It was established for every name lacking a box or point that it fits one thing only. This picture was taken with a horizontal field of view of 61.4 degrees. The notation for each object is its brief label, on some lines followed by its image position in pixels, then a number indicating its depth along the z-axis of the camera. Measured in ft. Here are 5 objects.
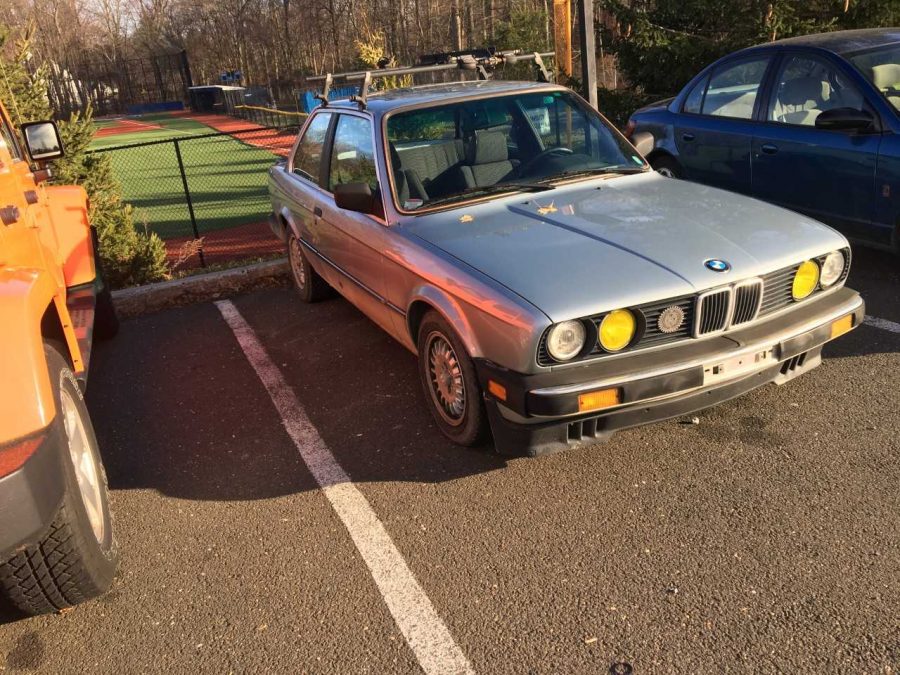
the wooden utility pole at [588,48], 23.93
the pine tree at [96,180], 23.71
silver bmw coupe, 10.32
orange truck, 7.69
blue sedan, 17.08
